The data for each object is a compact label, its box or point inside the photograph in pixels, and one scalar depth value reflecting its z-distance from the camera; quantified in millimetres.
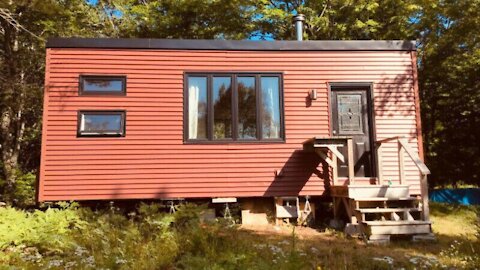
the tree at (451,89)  14242
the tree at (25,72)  12922
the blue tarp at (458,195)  13648
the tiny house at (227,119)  7227
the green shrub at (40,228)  5336
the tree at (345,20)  15031
